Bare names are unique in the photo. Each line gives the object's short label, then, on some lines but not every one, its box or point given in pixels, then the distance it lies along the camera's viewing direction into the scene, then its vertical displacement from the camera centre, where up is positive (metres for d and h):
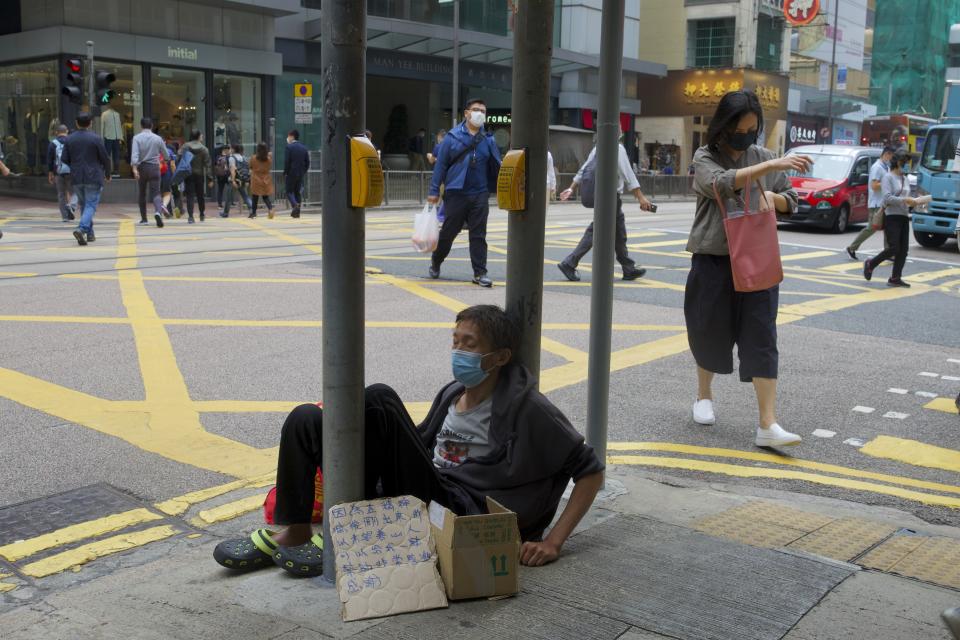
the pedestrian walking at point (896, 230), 11.93 -0.65
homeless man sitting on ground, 3.38 -0.98
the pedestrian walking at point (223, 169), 22.09 -0.26
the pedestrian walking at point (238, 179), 21.94 -0.46
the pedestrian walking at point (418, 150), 35.59 +0.41
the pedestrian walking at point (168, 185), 20.09 -0.58
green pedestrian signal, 21.42 +1.39
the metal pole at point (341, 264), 2.99 -0.31
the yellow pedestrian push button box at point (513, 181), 3.71 -0.06
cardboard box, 3.08 -1.16
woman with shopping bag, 5.10 -0.42
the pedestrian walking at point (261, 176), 21.31 -0.37
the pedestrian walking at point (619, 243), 10.63 -0.82
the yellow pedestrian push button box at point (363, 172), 2.99 -0.03
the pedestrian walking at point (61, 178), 19.17 -0.46
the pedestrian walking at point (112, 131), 24.73 +0.55
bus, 51.65 +2.42
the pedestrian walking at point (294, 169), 21.91 -0.22
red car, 20.41 -0.30
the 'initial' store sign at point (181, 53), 25.84 +2.55
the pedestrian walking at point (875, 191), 14.42 -0.26
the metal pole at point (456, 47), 30.98 +3.54
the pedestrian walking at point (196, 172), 19.66 -0.30
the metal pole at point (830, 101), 50.14 +3.41
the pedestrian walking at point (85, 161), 15.30 -0.11
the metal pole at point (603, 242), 4.10 -0.31
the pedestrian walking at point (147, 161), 18.73 -0.11
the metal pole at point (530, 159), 3.75 +0.02
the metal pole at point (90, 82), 21.87 +1.50
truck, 17.78 -0.09
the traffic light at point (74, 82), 20.78 +1.49
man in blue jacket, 10.38 -0.16
